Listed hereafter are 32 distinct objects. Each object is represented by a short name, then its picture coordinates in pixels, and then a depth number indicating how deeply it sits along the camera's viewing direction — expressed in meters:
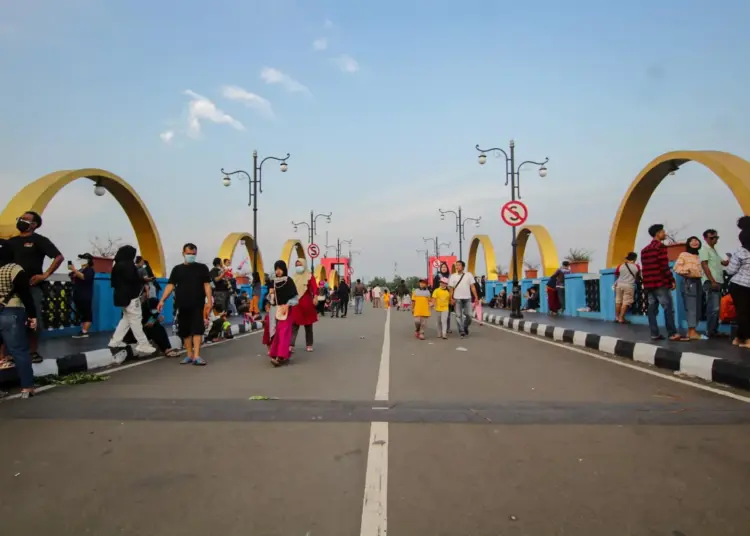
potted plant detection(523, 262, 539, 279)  32.25
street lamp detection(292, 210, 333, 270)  43.16
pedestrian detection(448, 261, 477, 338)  13.08
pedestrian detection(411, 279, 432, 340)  12.91
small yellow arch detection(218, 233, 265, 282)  35.57
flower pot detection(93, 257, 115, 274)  13.67
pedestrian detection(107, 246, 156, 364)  8.98
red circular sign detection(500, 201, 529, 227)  18.12
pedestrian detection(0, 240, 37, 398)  5.84
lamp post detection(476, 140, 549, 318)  20.19
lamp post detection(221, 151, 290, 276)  25.41
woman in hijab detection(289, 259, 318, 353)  10.15
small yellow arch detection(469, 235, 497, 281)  43.31
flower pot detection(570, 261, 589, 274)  21.33
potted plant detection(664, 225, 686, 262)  12.67
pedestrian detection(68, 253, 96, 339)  12.09
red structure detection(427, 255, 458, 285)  57.97
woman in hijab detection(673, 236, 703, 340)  9.73
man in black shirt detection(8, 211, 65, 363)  7.29
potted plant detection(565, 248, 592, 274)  21.32
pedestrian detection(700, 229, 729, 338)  9.71
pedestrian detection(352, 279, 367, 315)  29.39
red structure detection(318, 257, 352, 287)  66.06
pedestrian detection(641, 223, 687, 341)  9.70
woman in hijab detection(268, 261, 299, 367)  8.40
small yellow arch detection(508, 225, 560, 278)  30.94
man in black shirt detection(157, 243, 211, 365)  8.59
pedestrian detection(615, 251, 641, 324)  13.62
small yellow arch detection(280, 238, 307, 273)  47.84
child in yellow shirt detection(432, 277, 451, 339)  12.95
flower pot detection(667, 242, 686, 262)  12.68
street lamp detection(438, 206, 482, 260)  42.81
